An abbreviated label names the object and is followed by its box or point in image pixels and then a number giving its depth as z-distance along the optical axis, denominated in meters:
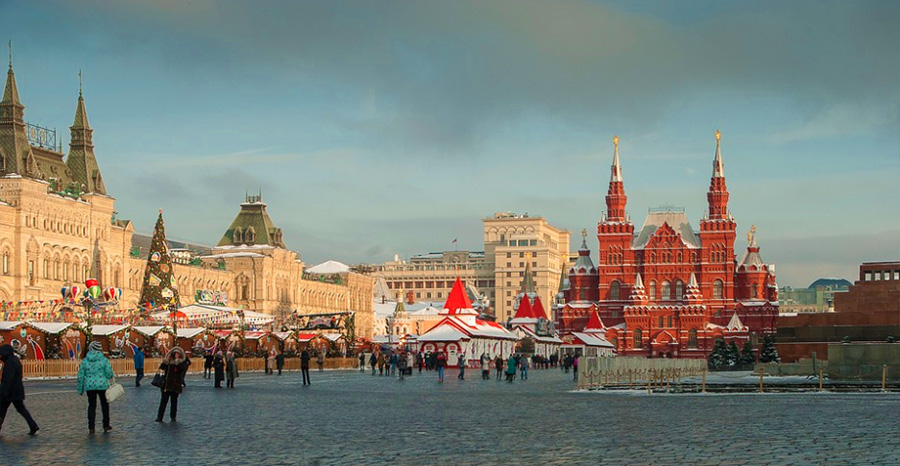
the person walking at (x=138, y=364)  37.34
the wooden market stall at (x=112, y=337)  51.25
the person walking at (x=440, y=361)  51.77
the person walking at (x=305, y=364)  42.50
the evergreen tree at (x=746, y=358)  83.50
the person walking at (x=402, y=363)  56.31
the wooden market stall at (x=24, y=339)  46.15
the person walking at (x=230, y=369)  38.06
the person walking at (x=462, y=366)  55.72
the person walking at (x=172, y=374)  21.19
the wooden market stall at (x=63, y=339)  47.97
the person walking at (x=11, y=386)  17.91
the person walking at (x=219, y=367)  37.49
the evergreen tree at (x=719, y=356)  82.81
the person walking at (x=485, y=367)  55.81
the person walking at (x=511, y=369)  47.88
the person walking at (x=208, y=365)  48.19
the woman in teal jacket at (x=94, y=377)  18.84
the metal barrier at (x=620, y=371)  39.06
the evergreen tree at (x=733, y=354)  85.62
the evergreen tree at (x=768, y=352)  80.25
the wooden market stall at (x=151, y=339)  53.47
